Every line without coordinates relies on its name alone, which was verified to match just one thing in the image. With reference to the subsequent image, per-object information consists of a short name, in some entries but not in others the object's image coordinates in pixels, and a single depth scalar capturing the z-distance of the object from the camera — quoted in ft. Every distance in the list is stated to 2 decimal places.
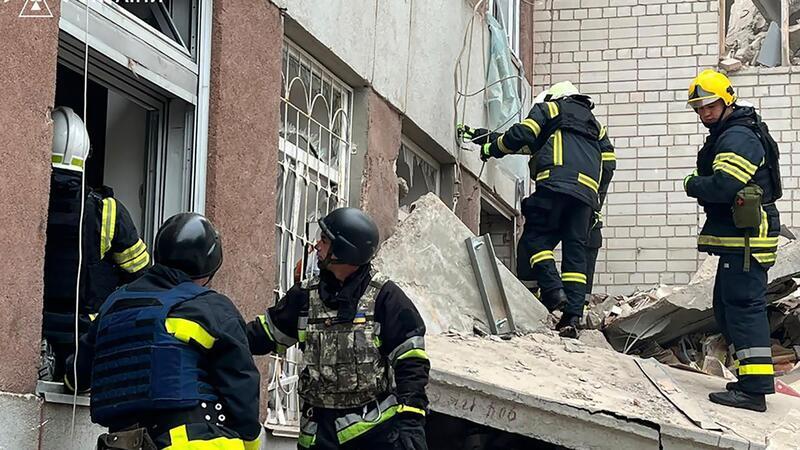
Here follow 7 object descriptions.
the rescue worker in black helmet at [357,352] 15.40
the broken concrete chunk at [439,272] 23.50
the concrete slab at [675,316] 32.68
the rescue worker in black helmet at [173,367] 12.59
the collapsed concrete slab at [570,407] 17.47
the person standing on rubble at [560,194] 26.89
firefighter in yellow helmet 21.16
